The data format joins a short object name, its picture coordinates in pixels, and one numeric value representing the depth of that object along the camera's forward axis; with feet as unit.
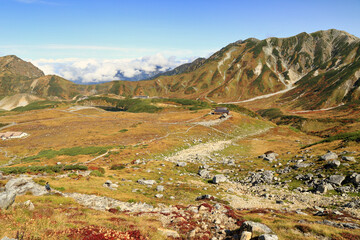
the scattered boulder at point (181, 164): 151.53
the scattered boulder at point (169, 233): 48.98
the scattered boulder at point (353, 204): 74.83
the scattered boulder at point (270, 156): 157.75
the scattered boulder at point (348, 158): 112.55
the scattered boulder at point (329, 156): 123.44
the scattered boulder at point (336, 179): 94.73
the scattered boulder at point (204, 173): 131.95
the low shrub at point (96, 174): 117.48
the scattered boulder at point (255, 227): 47.71
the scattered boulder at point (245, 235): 46.14
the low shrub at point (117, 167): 140.66
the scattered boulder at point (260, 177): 115.14
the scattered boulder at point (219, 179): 117.91
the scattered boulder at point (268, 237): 42.58
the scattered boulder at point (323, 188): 91.69
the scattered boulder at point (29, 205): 52.37
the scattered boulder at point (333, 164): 108.58
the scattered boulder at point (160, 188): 96.59
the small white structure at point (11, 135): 311.68
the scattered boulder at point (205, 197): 86.07
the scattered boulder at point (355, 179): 90.07
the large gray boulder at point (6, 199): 47.75
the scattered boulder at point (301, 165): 123.79
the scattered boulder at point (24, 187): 71.75
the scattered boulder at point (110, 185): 95.70
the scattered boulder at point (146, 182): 108.27
